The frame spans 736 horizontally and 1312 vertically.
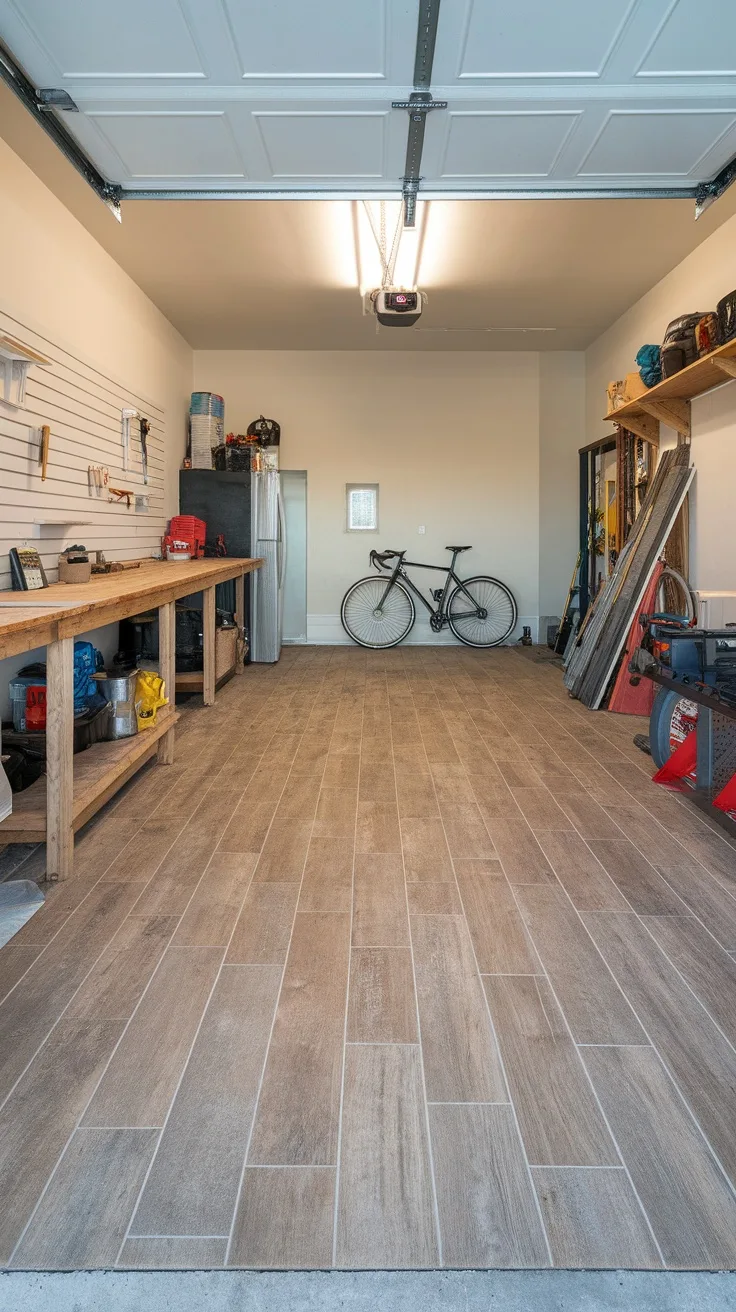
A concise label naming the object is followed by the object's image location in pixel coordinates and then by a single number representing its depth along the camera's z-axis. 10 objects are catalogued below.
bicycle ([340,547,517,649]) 8.81
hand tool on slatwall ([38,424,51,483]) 4.31
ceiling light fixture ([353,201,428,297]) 4.89
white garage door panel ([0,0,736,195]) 2.19
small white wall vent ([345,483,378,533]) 8.87
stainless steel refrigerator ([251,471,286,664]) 7.53
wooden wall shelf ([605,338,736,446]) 4.43
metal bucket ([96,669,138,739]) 3.62
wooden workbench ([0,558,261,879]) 2.55
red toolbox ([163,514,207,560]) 7.08
